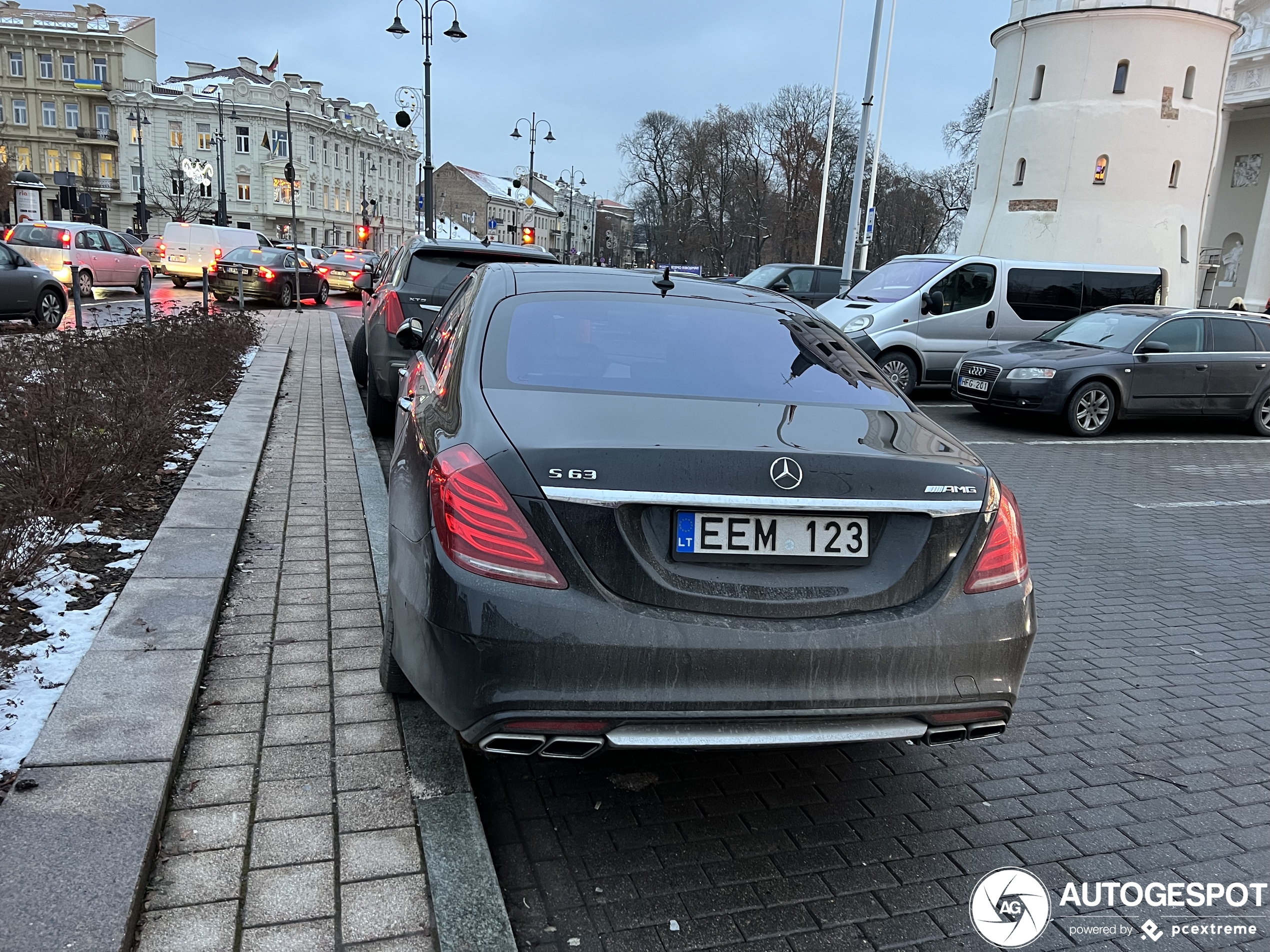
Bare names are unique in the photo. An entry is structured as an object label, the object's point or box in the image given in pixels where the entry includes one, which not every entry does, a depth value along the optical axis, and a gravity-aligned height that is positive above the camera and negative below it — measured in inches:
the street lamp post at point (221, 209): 2264.4 +135.1
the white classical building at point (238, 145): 3341.5 +421.2
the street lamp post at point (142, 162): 2096.5 +308.3
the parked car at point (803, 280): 862.5 +18.7
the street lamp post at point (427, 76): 1104.8 +226.4
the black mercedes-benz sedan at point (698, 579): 97.8 -29.2
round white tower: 1562.5 +311.3
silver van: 568.7 +3.5
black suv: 327.6 -6.0
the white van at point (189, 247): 1173.1 +20.0
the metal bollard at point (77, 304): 530.8 -25.9
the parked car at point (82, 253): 877.8 +3.6
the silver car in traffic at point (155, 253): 1246.0 +11.9
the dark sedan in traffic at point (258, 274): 982.4 -7.1
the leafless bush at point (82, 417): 172.9 -37.4
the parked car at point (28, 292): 619.5 -24.7
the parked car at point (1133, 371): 474.0 -24.1
